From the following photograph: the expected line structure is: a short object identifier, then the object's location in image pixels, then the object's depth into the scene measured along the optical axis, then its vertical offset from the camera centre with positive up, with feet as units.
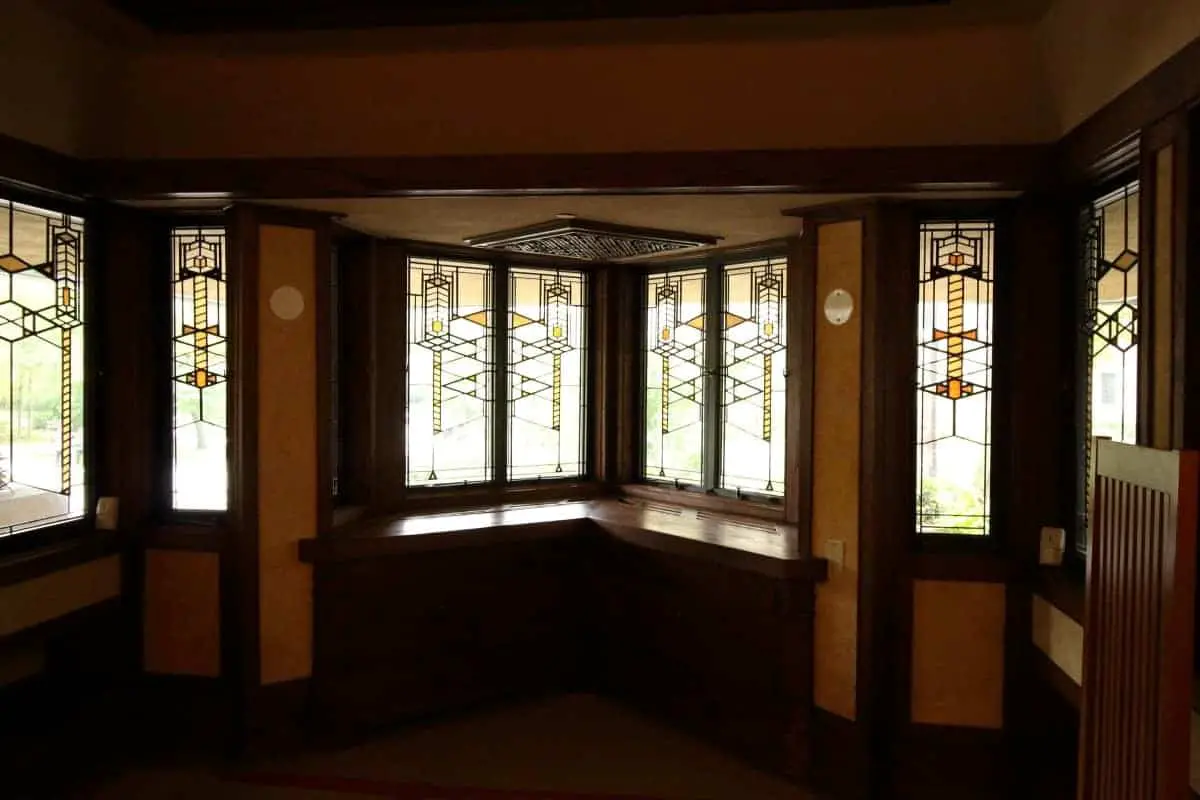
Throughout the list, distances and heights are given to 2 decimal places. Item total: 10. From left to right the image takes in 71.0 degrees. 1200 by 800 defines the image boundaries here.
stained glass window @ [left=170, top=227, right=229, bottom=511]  11.41 +0.25
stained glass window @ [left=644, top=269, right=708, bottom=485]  13.82 +0.26
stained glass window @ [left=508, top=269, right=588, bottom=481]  14.30 +0.29
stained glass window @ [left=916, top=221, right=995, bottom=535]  10.05 +0.21
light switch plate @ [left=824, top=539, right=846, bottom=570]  10.29 -1.96
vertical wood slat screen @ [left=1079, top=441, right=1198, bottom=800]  4.64 -1.40
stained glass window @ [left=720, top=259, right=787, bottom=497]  12.63 +0.25
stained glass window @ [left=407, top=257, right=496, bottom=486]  13.52 +0.29
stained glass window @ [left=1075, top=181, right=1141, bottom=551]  8.09 +0.72
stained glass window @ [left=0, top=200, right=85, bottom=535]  9.75 +0.22
